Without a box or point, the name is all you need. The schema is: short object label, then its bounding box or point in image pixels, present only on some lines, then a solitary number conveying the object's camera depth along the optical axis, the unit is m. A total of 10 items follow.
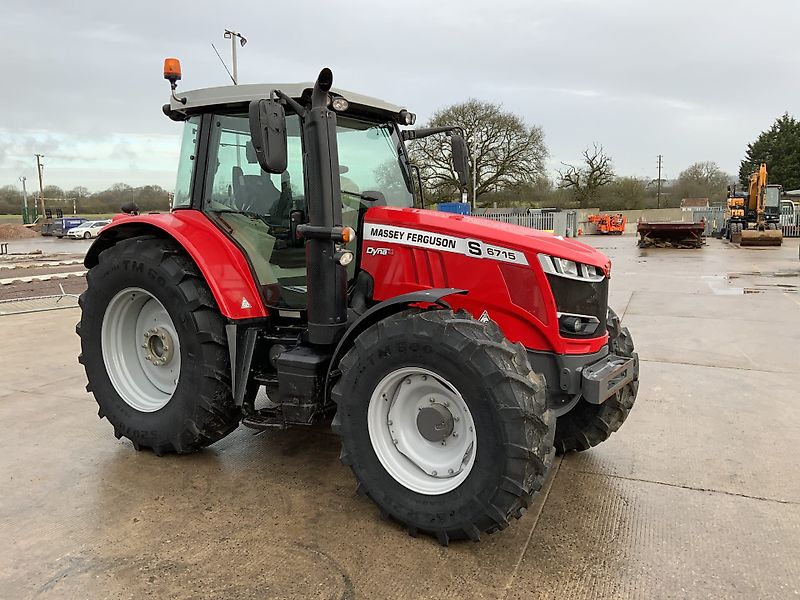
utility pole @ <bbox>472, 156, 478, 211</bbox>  36.29
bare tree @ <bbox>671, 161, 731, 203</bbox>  58.41
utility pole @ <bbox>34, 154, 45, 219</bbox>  59.91
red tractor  2.84
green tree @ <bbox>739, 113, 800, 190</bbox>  53.09
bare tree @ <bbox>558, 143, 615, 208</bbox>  52.53
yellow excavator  22.92
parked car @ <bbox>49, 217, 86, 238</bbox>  38.38
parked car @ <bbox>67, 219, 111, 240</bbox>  36.25
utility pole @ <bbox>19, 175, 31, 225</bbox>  49.62
